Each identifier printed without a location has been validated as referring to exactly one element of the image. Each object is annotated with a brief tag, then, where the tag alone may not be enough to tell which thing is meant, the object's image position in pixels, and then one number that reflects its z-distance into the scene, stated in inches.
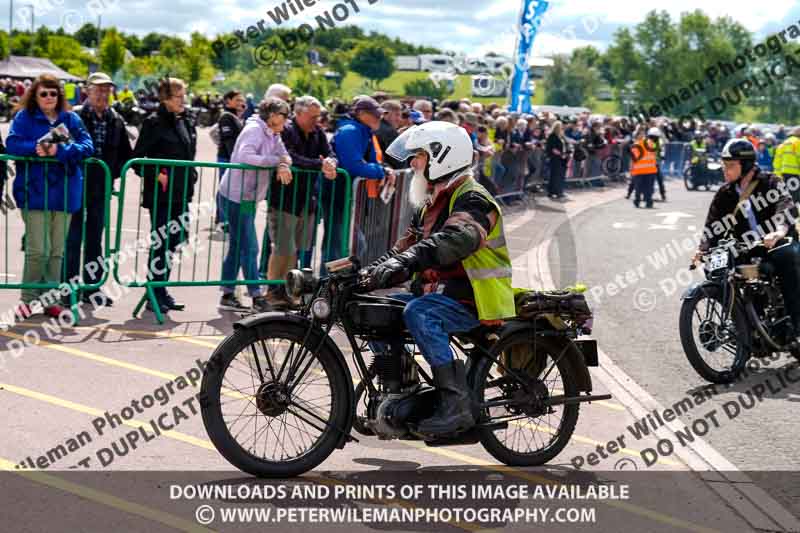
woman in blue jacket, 357.1
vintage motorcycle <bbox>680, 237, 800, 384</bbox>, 343.6
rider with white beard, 225.9
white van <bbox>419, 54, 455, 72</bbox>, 3929.9
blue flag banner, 1053.8
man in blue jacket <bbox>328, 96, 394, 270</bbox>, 410.3
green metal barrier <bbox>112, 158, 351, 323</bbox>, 378.9
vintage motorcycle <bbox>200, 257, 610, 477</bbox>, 220.1
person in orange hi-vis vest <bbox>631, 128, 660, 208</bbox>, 1053.8
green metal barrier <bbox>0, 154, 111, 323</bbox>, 358.6
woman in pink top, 396.8
